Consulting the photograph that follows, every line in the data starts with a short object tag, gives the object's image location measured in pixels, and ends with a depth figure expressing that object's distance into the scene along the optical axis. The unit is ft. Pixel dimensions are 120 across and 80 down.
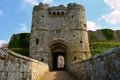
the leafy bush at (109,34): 63.48
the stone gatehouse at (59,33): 36.65
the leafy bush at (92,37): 61.19
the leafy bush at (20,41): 56.03
